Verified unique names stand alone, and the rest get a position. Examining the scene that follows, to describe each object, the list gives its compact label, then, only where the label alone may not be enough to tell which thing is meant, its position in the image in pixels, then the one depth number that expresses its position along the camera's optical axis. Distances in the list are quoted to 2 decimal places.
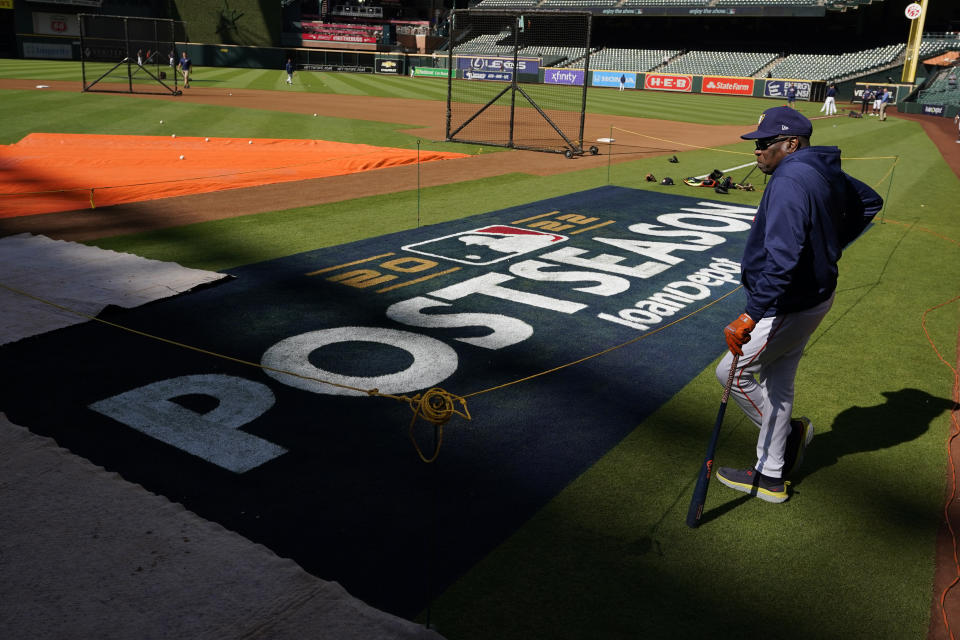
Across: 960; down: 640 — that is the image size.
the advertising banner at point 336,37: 72.56
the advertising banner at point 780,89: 53.22
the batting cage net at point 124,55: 34.88
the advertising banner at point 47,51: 54.84
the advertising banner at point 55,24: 54.50
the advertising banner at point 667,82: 59.03
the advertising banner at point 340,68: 64.38
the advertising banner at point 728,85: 56.78
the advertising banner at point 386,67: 63.84
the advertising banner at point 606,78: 62.41
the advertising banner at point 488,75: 47.62
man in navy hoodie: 4.23
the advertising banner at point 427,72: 63.44
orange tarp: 13.71
